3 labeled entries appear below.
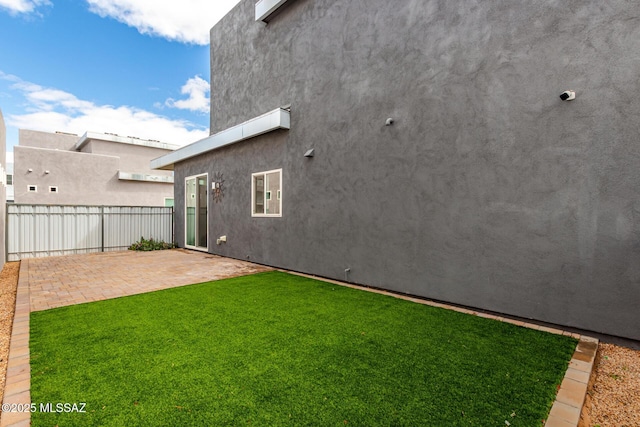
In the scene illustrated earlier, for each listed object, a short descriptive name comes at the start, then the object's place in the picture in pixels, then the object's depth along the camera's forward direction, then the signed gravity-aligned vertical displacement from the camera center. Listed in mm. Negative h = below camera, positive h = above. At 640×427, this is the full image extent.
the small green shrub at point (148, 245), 10641 -1474
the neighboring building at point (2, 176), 6523 +742
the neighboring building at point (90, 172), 14320 +1897
